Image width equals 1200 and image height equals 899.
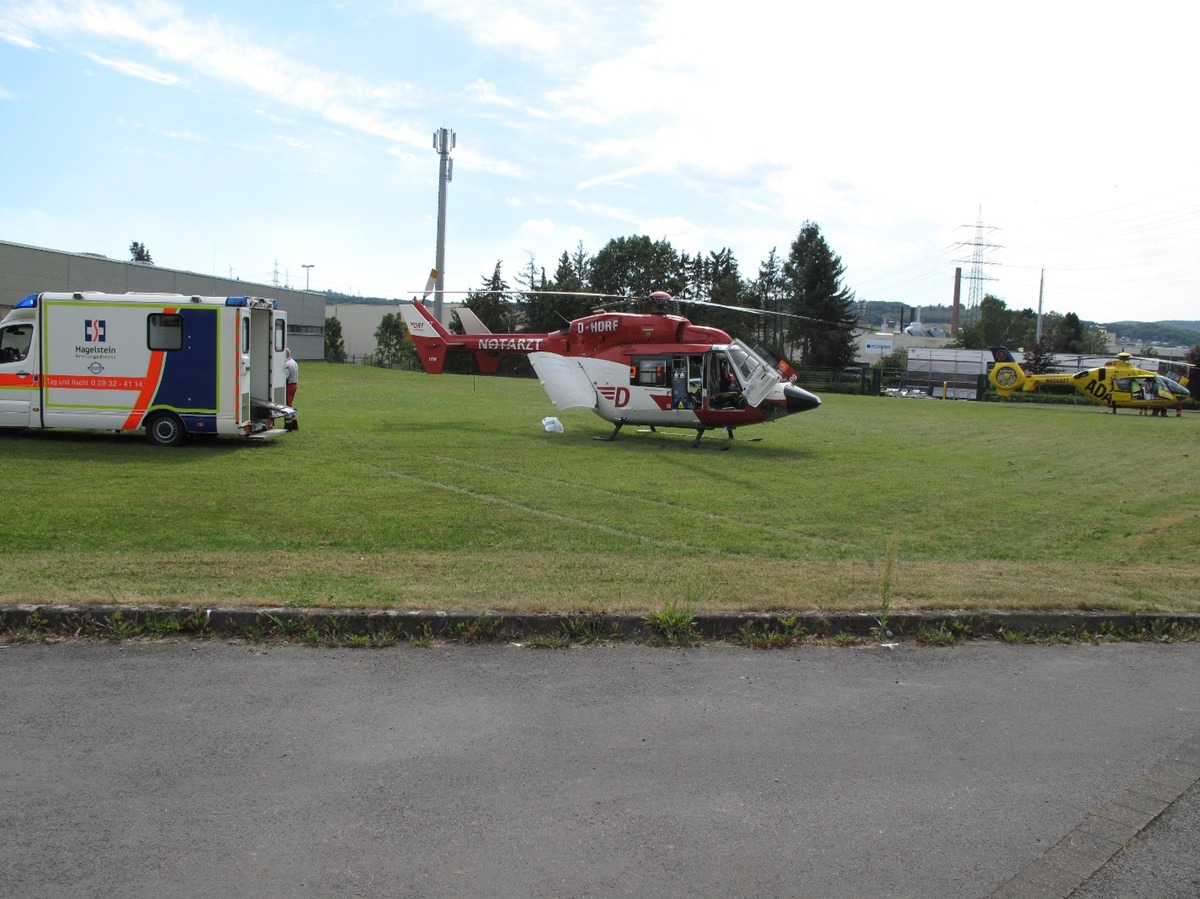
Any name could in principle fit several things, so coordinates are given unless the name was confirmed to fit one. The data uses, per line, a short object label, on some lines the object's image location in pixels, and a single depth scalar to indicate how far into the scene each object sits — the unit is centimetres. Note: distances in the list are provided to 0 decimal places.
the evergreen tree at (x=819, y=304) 7119
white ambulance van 1653
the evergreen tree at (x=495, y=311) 6888
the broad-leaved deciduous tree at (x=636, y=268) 7869
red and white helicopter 2020
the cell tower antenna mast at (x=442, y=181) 5288
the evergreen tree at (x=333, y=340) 8081
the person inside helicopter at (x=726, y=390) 2031
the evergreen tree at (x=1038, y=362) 6425
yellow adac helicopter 4166
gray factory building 4469
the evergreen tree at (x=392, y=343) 7544
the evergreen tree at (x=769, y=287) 8050
